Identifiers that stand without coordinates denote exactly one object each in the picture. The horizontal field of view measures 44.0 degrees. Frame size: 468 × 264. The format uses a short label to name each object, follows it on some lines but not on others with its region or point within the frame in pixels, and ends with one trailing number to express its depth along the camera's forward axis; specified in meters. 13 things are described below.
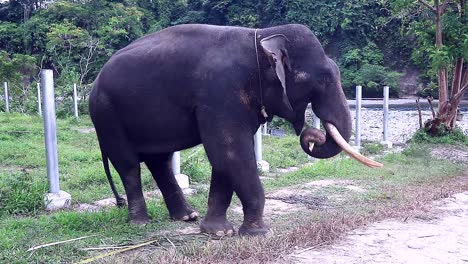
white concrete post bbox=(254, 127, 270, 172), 8.06
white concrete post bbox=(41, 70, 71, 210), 5.60
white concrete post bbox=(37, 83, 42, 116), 17.90
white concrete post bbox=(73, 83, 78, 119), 16.56
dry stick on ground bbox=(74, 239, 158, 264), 3.77
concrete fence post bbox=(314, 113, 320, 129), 9.13
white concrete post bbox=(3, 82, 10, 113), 19.62
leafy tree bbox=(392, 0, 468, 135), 11.15
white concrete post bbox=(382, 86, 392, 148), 11.49
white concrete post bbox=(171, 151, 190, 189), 6.72
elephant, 4.39
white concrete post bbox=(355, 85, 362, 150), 10.31
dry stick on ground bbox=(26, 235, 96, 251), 3.97
